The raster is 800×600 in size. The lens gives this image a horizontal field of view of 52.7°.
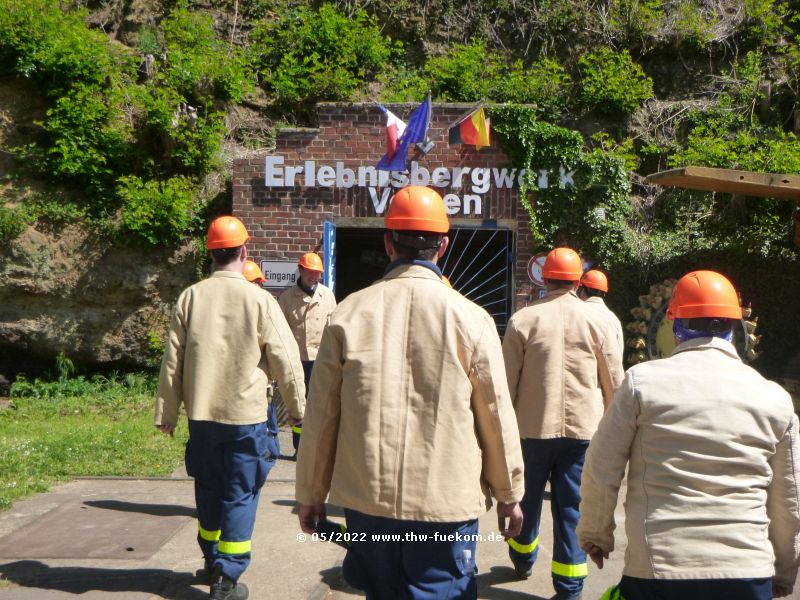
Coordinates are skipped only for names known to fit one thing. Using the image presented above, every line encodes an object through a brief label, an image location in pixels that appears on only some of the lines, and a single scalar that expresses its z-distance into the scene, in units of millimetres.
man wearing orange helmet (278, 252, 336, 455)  8258
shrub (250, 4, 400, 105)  13016
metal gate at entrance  12773
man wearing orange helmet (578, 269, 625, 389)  4879
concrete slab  5316
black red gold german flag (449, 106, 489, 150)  10680
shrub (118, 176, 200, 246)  11211
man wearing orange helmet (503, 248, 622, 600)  4641
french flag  10695
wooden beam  8258
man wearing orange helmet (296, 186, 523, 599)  2838
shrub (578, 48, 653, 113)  12406
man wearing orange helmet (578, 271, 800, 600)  2662
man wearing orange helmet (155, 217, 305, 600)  4504
